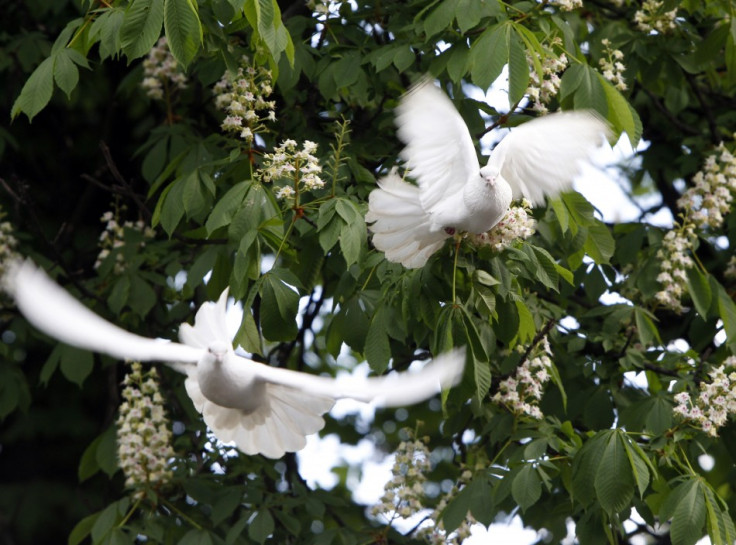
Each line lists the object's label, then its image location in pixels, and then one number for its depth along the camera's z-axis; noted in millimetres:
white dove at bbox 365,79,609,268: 7437
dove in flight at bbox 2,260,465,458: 7137
